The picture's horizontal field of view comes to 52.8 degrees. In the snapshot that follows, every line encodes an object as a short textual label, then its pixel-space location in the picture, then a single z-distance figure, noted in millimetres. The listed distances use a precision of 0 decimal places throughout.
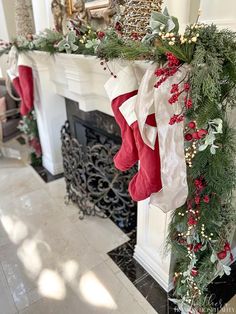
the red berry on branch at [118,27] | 1142
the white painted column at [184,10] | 1028
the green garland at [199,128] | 756
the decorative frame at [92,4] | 1481
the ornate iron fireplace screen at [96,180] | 1781
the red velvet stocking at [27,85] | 2320
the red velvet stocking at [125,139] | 1068
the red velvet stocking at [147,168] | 1000
